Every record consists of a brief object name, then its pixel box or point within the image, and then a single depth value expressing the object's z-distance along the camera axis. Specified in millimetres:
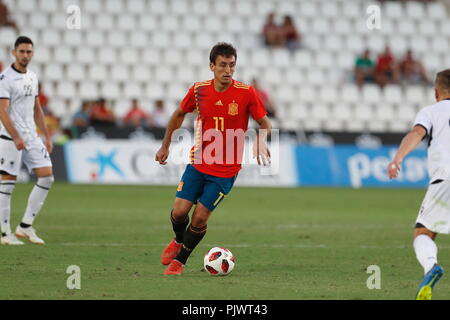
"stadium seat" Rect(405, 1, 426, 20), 29866
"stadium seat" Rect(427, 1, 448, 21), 30000
